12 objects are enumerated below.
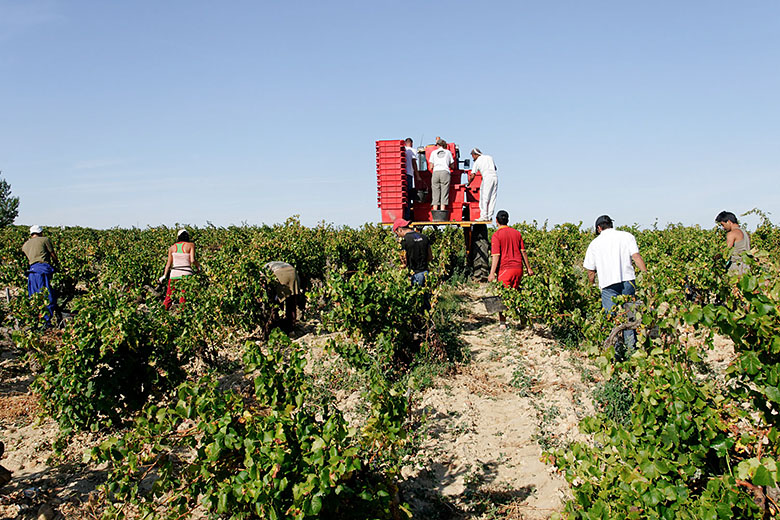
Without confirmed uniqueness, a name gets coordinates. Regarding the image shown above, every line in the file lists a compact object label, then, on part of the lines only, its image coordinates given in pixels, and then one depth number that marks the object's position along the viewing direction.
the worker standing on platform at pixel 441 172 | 10.44
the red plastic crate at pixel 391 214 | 10.38
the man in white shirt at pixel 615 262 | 5.38
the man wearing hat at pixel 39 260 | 8.13
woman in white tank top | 7.68
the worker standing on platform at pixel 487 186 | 10.38
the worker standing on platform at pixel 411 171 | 10.55
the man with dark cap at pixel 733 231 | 6.76
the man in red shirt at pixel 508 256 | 6.98
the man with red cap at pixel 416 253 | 6.73
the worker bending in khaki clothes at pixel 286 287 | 7.36
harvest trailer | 10.27
